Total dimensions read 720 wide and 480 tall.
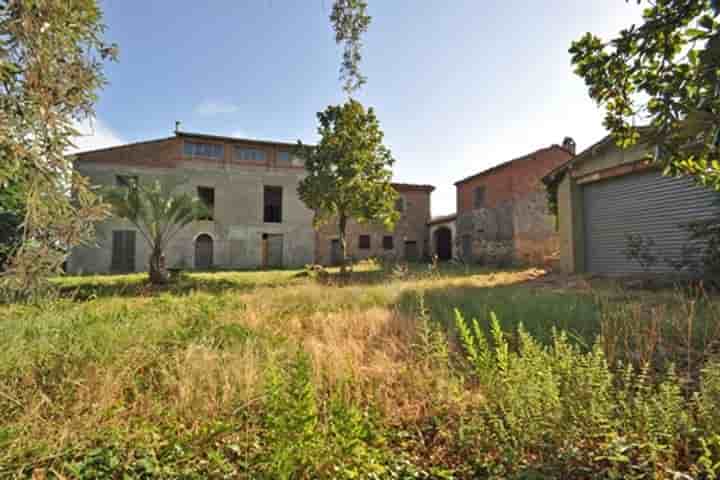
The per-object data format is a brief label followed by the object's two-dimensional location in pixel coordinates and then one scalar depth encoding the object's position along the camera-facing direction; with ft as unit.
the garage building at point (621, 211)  24.31
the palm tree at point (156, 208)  36.68
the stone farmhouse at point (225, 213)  57.57
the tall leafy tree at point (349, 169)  38.91
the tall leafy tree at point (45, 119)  10.44
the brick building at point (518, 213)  55.67
